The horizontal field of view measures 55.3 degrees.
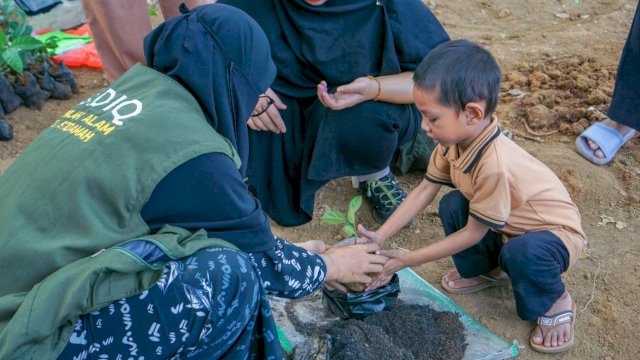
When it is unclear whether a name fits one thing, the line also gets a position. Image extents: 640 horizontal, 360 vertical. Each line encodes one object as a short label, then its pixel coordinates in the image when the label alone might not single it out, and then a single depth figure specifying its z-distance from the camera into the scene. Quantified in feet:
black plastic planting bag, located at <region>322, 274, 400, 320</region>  6.91
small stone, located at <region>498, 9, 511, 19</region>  16.55
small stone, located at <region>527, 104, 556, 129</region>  11.19
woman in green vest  4.53
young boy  6.18
